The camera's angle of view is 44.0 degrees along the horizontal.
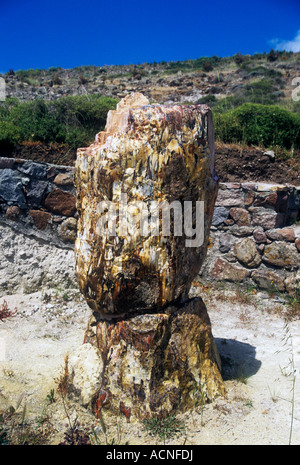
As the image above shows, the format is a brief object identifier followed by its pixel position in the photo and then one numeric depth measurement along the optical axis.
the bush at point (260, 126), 6.75
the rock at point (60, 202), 5.16
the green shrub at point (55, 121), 5.82
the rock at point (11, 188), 4.96
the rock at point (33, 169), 5.04
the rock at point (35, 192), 5.07
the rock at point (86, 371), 2.46
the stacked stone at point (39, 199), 4.98
